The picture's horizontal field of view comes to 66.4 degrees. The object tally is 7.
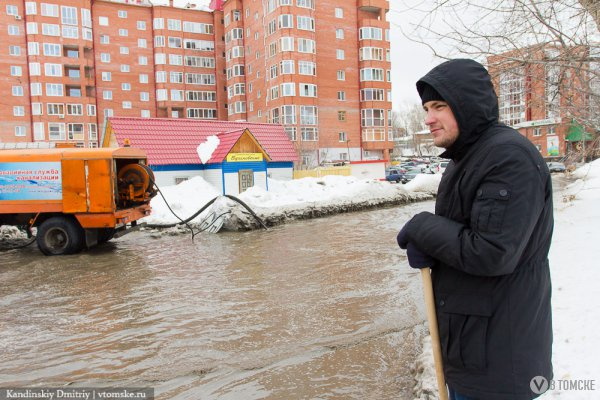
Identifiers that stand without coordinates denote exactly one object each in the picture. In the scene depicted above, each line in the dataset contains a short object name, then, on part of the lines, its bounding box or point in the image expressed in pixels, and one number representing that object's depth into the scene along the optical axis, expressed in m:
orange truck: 11.75
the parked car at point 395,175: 40.50
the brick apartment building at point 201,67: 51.69
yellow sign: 23.55
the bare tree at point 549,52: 6.35
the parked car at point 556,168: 42.97
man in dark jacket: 1.74
